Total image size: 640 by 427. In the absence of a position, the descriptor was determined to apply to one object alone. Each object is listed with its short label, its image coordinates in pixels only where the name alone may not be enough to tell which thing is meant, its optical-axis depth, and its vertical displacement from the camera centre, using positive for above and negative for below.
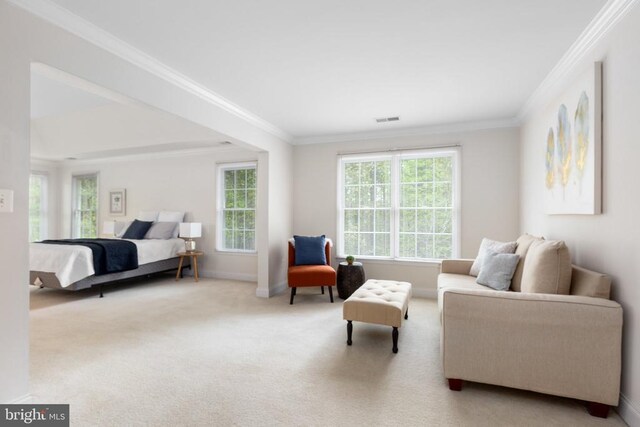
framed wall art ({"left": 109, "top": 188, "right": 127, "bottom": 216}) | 6.73 +0.27
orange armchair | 4.17 -0.84
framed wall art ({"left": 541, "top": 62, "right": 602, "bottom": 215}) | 2.17 +0.56
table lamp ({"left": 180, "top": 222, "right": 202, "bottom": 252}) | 5.54 -0.31
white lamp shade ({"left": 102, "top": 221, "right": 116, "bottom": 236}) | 6.37 -0.27
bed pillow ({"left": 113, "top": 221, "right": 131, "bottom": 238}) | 6.39 -0.25
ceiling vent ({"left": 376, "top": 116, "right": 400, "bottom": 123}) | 4.25 +1.35
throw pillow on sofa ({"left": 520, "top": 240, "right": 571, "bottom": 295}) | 2.16 -0.38
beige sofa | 1.83 -0.78
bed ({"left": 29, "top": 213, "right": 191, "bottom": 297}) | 4.20 -0.72
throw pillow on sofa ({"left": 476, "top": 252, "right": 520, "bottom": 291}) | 2.83 -0.51
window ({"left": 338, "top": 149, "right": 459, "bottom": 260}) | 4.62 +0.17
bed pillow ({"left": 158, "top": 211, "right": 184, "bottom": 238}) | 6.12 -0.05
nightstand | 5.63 -0.82
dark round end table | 4.37 -0.90
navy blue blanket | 4.50 -0.60
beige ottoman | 2.69 -0.83
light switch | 1.74 +0.08
